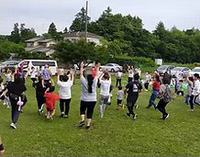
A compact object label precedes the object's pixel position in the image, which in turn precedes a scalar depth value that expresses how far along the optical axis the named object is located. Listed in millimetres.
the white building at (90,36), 47204
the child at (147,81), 15096
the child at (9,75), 10227
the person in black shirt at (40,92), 7769
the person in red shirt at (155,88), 9216
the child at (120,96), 9092
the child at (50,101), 7112
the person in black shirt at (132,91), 7483
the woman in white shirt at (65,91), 7242
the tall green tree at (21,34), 68194
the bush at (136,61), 36733
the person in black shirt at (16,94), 6171
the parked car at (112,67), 30206
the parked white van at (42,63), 23494
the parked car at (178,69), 24935
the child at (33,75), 14171
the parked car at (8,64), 24389
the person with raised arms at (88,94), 6235
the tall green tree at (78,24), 65917
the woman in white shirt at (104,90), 7577
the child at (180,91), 13295
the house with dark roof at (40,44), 49135
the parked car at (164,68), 26594
